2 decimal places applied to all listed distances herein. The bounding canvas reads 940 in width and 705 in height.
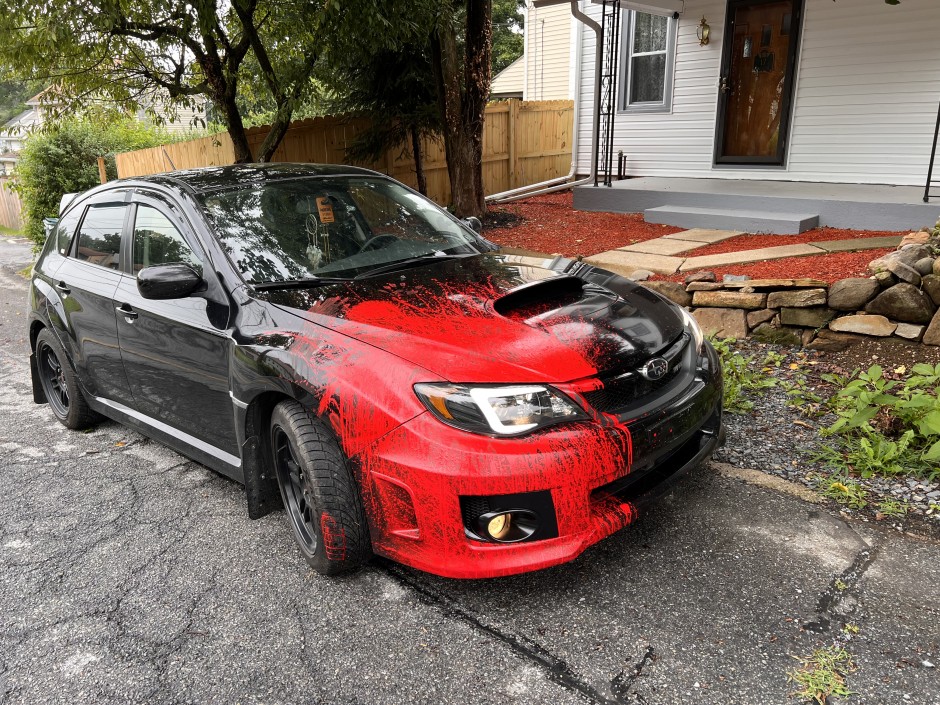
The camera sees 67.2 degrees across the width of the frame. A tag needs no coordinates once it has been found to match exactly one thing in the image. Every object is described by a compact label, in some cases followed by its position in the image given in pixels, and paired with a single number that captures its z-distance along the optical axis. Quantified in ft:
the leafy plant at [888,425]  11.66
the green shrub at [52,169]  41.96
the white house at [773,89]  28.84
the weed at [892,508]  10.66
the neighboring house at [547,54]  62.49
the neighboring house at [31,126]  32.19
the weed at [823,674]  7.38
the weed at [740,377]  14.37
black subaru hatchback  8.25
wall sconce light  33.58
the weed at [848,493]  10.98
